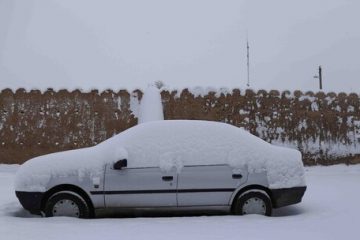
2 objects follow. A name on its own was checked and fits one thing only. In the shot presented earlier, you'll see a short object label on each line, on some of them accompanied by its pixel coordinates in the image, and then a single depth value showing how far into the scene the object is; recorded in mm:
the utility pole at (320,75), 46050
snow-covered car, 7273
